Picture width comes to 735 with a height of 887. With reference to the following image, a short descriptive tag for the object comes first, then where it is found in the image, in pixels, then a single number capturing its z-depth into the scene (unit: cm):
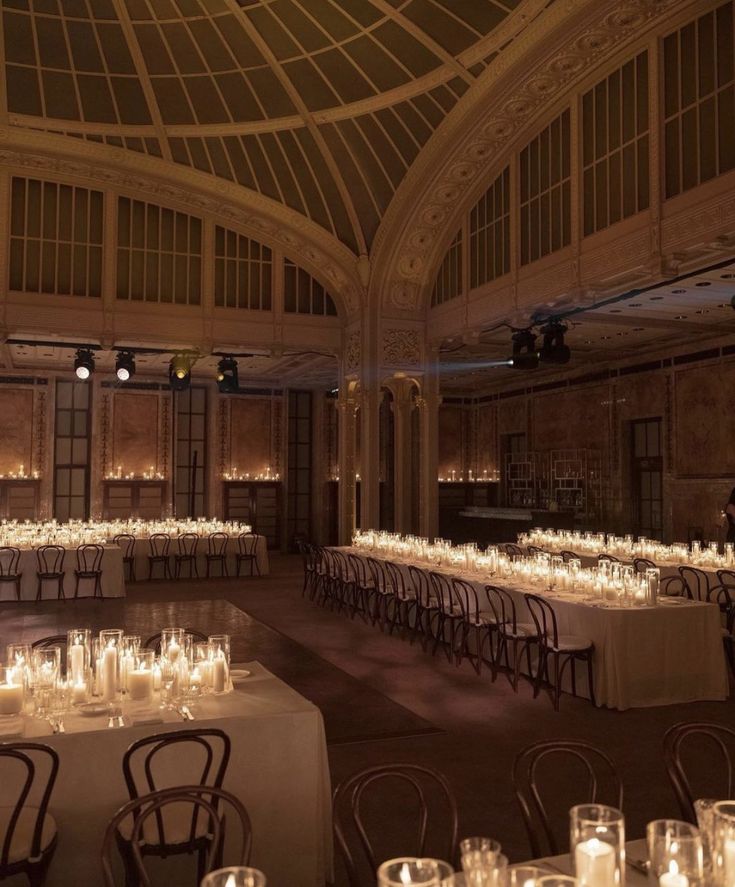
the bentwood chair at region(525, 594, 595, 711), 725
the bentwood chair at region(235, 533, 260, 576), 1669
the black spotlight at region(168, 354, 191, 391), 1773
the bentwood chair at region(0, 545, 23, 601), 1307
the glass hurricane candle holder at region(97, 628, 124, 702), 444
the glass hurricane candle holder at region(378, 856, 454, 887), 205
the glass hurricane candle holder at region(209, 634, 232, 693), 465
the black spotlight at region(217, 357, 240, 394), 1767
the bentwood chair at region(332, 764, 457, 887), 324
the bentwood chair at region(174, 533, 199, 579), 1617
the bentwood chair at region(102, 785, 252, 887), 269
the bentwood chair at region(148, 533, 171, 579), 1606
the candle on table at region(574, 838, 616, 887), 213
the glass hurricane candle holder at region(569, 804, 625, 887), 214
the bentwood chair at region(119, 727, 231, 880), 351
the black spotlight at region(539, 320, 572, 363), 1384
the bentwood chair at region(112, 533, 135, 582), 1595
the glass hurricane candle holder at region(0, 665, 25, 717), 417
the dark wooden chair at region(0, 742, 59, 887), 331
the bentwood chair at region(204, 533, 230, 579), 1638
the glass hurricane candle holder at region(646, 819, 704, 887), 212
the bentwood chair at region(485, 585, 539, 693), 782
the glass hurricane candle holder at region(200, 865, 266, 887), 199
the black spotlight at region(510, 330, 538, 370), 1400
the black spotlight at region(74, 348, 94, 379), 1628
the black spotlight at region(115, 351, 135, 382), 1697
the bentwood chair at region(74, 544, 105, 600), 1355
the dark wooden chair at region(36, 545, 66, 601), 1339
